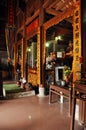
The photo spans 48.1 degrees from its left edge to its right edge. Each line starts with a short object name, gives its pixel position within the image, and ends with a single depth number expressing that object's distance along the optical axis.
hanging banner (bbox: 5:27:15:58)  6.09
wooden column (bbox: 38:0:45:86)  3.91
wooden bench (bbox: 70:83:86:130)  1.66
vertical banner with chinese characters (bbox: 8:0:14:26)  5.56
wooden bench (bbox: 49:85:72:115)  2.50
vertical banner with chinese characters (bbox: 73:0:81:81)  2.34
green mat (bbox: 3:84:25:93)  4.04
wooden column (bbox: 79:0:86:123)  2.29
